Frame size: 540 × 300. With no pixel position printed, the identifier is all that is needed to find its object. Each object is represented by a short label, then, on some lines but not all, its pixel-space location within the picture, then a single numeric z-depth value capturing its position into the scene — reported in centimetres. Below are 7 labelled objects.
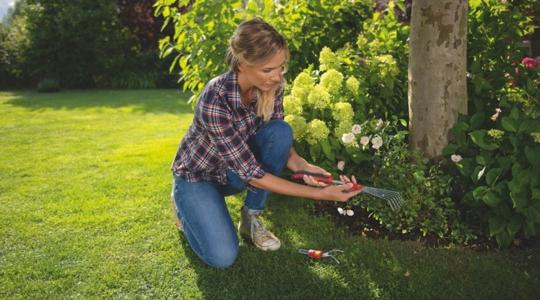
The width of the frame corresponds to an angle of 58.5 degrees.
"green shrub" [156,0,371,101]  316
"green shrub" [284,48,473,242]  236
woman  196
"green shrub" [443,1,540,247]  210
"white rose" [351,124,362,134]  245
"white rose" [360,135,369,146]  244
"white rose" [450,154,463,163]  232
